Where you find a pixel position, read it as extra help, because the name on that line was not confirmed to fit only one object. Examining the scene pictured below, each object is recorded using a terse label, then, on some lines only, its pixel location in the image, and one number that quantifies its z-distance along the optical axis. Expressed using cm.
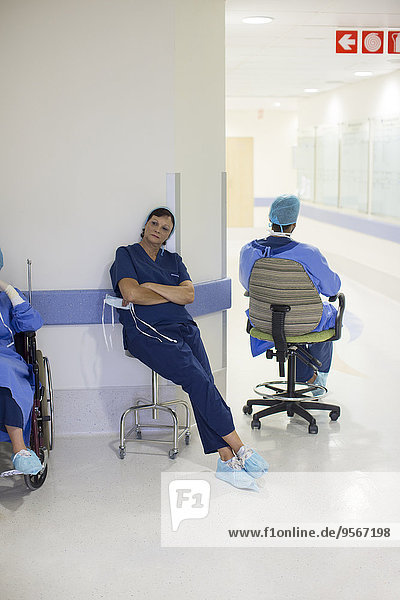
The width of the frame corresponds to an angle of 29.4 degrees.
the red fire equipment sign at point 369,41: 573
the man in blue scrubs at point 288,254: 412
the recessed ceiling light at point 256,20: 561
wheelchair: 357
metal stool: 396
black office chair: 414
